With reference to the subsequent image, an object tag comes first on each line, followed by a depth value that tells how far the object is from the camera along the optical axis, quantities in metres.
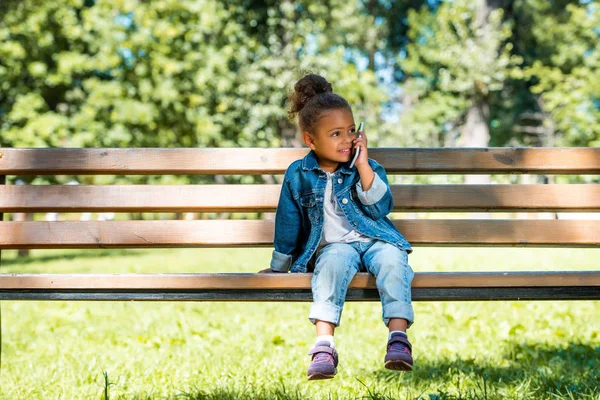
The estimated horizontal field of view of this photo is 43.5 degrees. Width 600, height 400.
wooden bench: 3.09
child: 2.82
